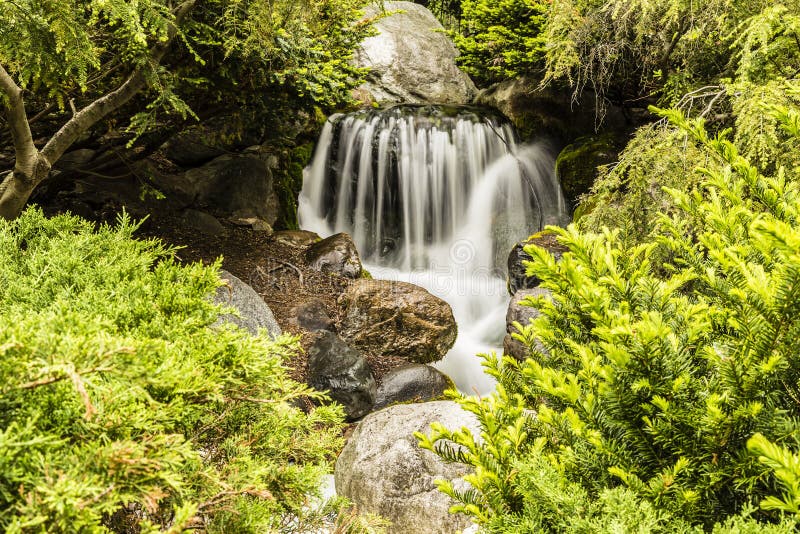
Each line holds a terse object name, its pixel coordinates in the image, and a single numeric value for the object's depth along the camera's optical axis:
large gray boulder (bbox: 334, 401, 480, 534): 3.51
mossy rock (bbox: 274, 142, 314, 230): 9.78
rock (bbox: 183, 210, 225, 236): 7.96
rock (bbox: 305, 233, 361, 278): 8.03
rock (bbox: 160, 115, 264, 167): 8.61
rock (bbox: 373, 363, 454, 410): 6.13
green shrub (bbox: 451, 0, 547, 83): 9.64
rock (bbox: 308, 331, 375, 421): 5.86
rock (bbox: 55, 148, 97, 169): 6.82
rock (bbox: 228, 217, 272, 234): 8.74
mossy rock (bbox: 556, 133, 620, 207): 9.56
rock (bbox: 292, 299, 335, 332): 6.79
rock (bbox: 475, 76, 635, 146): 10.48
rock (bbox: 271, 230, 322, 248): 8.67
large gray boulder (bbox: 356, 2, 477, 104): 13.71
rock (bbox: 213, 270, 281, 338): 5.69
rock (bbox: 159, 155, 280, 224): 8.63
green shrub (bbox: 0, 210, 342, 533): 1.09
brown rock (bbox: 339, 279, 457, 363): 7.05
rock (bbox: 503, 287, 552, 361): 6.65
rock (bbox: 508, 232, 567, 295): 7.88
